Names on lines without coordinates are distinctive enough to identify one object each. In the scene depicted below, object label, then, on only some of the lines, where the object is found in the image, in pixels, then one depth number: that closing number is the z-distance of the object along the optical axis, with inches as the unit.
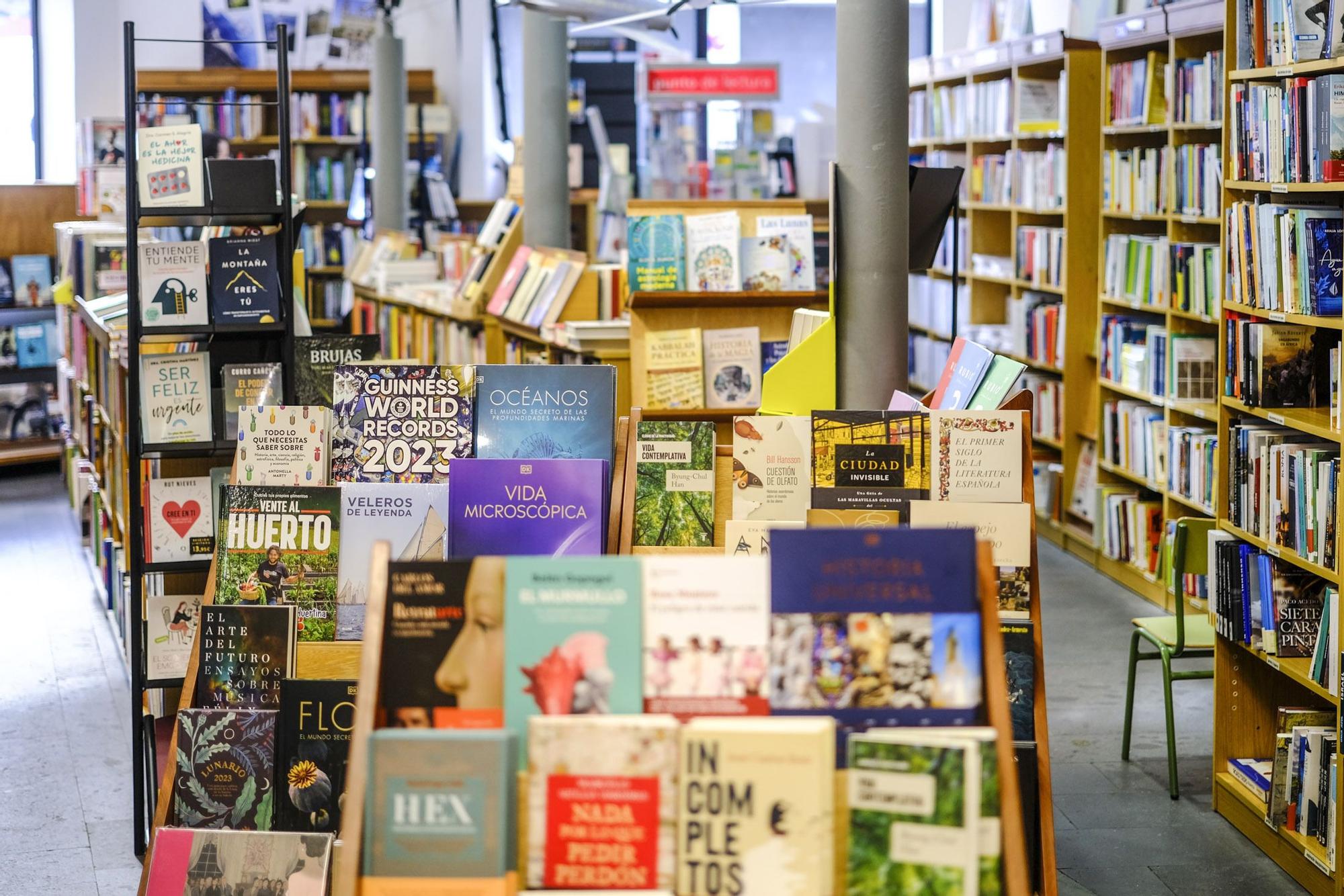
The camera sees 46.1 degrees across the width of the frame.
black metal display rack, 167.2
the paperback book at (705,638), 80.5
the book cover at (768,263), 229.0
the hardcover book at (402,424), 134.6
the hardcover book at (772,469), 127.6
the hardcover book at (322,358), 185.3
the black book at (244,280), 175.0
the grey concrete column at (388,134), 470.6
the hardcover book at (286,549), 123.3
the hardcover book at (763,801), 75.2
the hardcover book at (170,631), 183.3
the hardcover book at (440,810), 77.0
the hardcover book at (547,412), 132.3
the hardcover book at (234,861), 114.9
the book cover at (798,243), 229.1
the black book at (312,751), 119.0
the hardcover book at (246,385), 179.0
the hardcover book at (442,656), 82.1
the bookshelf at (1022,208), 311.4
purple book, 114.3
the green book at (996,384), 131.2
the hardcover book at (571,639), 80.0
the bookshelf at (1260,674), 162.9
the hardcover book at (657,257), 227.8
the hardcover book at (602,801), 76.2
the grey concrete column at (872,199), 180.5
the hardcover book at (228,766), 121.0
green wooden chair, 192.5
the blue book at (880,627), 81.0
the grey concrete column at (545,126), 325.7
